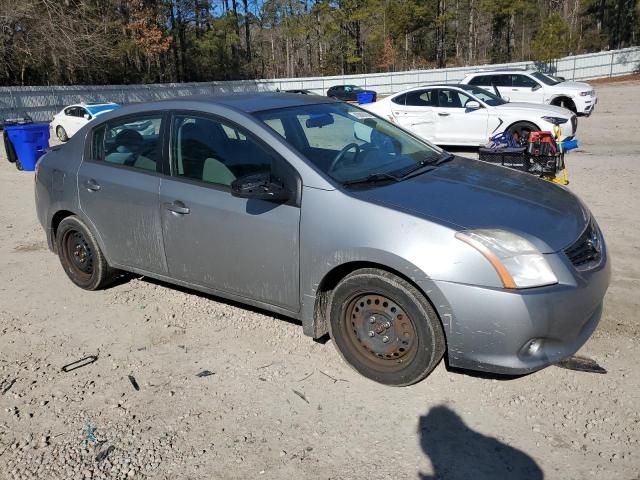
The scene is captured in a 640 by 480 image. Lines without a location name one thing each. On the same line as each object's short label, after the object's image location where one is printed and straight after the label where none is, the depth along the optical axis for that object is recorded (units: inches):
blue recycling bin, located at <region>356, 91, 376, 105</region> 1216.8
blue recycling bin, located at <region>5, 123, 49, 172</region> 477.4
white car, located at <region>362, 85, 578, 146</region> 443.5
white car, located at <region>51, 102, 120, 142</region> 724.0
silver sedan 117.3
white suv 690.2
